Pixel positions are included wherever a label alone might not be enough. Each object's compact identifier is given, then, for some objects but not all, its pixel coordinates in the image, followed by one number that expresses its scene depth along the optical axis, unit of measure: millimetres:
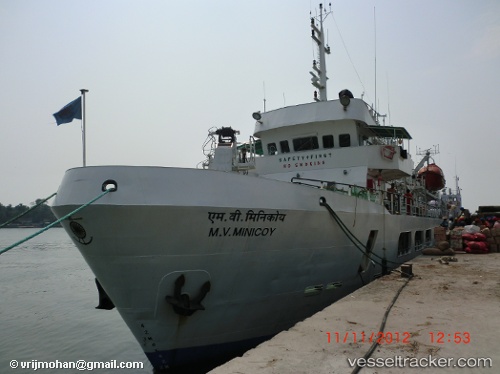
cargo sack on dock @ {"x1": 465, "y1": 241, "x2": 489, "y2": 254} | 15297
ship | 5898
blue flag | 7443
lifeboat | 32703
